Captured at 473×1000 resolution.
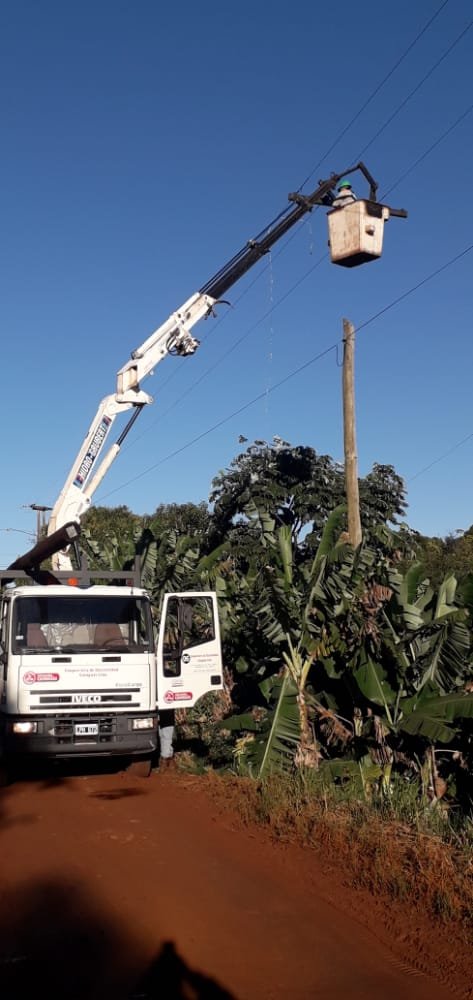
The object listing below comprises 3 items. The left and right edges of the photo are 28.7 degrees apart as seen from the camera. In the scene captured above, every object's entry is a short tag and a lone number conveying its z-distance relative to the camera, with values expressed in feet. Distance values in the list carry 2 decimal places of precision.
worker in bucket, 41.29
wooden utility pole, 47.55
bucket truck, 36.29
